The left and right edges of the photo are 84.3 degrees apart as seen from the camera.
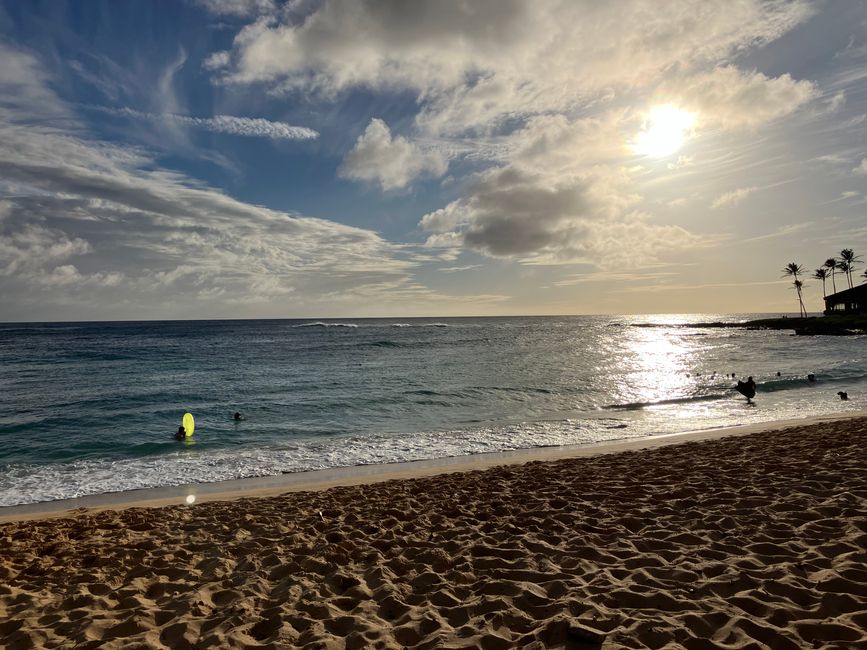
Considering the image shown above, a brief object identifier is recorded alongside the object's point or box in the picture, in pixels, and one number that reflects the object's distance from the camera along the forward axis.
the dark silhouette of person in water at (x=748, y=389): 20.95
